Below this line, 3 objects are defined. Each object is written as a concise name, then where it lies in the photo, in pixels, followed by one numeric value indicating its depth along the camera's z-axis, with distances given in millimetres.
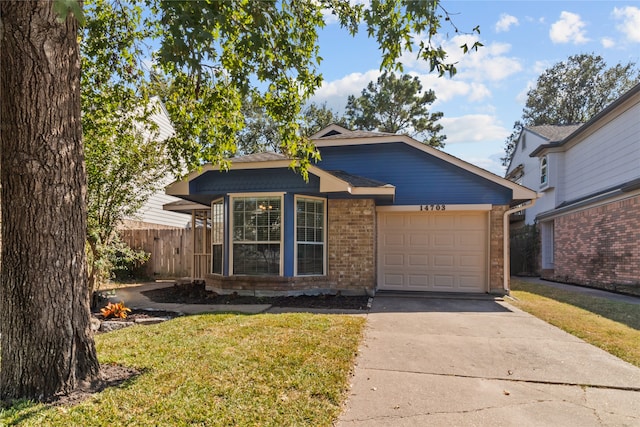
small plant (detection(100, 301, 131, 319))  6442
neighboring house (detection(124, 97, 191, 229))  14906
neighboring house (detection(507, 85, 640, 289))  11219
